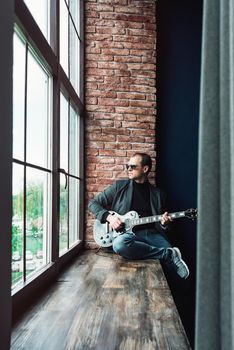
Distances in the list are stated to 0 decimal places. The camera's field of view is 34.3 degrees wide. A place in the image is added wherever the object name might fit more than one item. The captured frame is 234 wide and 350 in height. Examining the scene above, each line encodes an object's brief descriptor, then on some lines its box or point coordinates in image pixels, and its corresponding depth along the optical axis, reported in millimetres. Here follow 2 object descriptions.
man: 3273
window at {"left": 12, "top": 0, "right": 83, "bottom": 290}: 1910
